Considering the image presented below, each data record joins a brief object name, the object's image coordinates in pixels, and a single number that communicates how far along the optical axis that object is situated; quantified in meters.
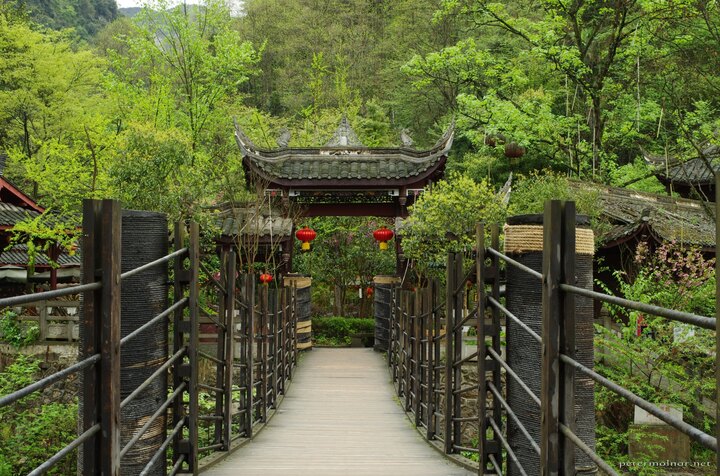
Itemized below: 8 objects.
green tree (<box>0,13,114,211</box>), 19.89
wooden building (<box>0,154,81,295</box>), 14.71
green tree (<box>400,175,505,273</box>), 12.34
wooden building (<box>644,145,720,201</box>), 14.67
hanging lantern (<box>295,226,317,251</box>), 14.63
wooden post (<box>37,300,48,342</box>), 12.83
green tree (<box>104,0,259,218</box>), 19.92
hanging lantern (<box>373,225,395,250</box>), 14.84
